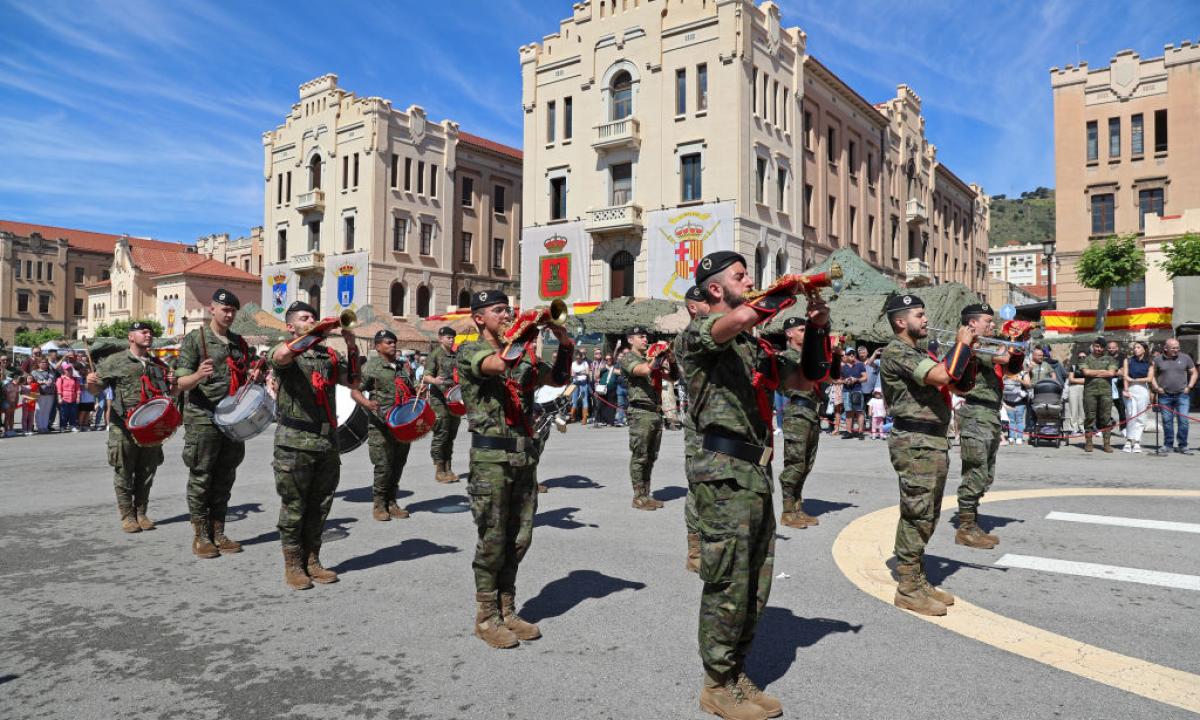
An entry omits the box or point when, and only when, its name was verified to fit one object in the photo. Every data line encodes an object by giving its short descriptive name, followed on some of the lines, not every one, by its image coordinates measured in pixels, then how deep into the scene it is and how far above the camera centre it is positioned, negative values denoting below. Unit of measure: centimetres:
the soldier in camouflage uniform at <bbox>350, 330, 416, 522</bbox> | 841 -48
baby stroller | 1484 -64
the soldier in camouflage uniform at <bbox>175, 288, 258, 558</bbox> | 672 -59
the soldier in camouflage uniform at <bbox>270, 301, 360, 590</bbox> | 579 -67
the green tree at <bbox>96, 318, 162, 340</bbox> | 5938 +327
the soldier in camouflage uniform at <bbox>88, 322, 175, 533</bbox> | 777 -61
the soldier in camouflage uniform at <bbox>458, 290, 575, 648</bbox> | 466 -55
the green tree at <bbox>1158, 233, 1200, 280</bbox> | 3088 +518
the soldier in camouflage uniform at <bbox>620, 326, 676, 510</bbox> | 876 -68
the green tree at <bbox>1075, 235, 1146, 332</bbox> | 3250 +506
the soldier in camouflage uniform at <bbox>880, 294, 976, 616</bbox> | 514 -40
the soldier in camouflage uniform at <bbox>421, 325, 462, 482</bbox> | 1015 -43
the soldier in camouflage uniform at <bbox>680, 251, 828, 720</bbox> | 365 -58
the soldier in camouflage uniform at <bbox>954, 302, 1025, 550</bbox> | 701 -62
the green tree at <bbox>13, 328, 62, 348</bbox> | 7712 +307
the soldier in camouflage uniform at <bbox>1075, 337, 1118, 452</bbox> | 1437 -26
